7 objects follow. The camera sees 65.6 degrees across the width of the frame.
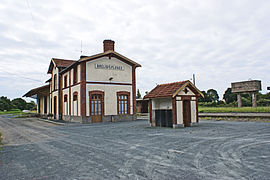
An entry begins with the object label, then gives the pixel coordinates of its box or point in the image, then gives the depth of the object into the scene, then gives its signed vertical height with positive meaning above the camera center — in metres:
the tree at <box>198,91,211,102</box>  68.66 +0.11
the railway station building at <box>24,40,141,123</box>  19.22 +1.24
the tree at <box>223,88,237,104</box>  63.02 +0.93
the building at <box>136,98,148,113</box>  35.21 -0.96
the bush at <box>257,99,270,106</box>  41.14 -0.79
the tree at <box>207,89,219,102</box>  81.51 +2.07
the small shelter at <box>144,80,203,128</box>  13.59 -0.31
